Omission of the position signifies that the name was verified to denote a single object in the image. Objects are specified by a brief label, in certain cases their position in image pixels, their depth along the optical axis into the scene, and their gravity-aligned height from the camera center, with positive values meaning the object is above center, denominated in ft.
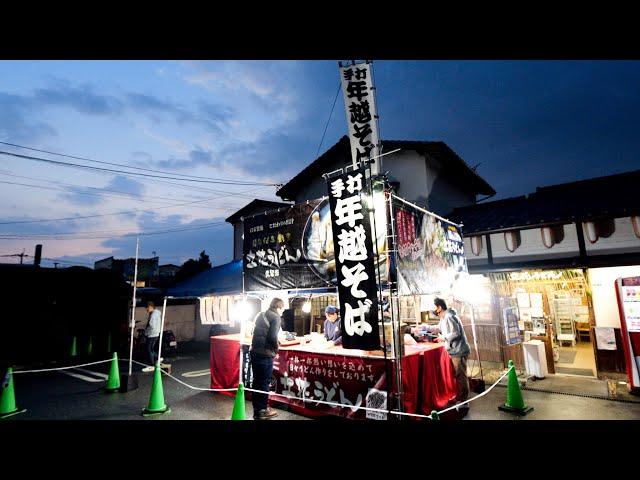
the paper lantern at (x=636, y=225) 30.40 +5.77
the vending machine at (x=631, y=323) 27.78 -2.91
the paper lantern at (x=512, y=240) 38.40 +6.00
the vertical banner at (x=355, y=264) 17.89 +1.83
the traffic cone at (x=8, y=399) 25.62 -6.98
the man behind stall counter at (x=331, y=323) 33.86 -2.55
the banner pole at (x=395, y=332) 18.37 -2.00
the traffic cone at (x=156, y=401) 25.90 -7.56
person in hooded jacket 25.18 -3.81
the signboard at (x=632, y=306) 27.81 -1.46
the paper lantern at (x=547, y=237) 35.73 +5.79
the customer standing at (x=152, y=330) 41.88 -3.27
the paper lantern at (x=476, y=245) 41.42 +6.03
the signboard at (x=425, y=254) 20.38 +3.05
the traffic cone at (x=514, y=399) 24.54 -7.90
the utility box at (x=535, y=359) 34.58 -6.98
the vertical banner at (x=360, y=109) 25.72 +14.54
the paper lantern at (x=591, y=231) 32.63 +5.70
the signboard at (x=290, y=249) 23.17 +3.79
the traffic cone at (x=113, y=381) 32.73 -7.43
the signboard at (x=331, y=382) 21.67 -5.95
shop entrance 35.91 -2.45
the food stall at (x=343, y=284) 19.95 +0.74
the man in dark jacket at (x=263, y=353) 23.86 -3.79
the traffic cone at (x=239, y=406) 19.97 -6.23
